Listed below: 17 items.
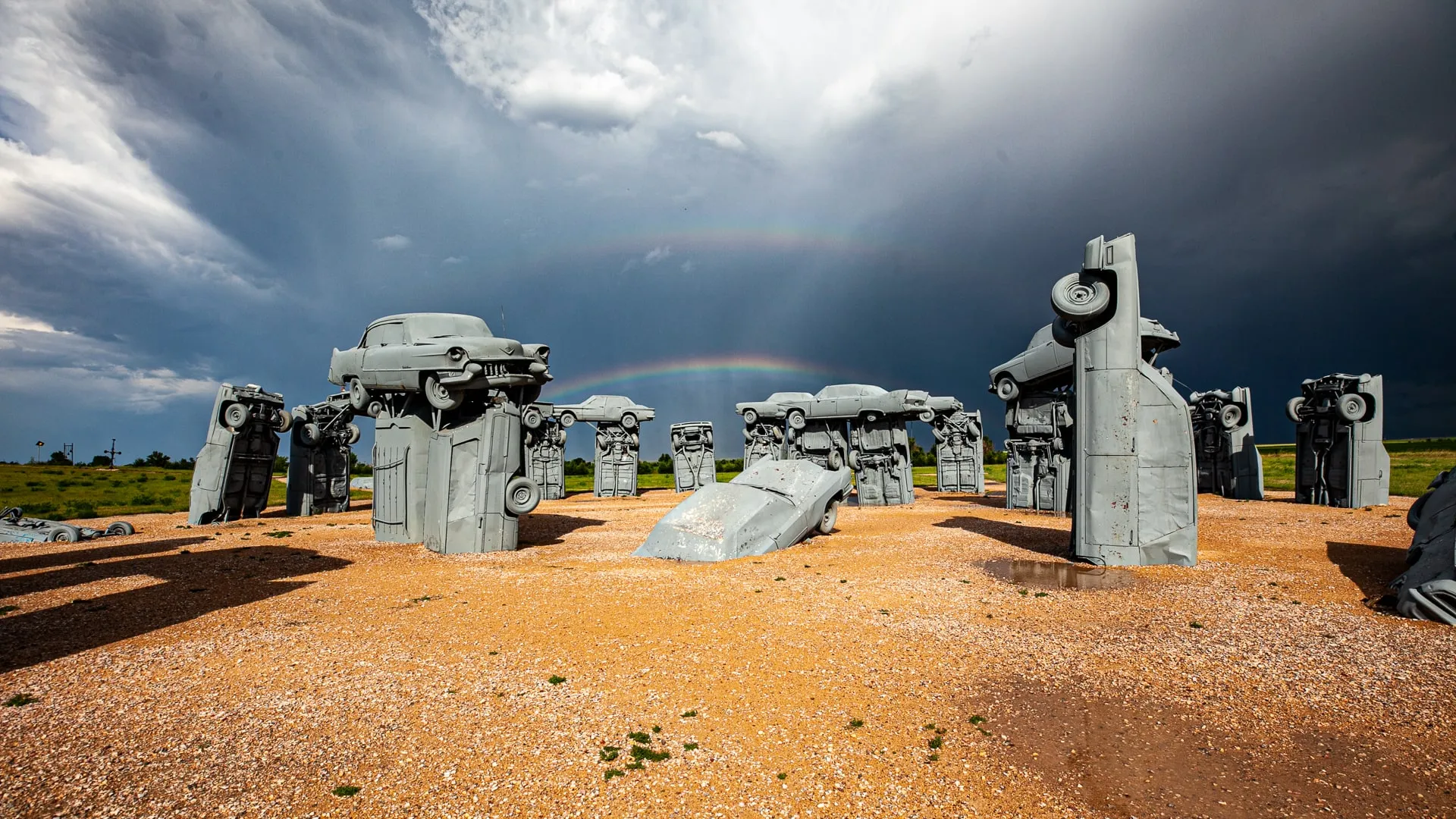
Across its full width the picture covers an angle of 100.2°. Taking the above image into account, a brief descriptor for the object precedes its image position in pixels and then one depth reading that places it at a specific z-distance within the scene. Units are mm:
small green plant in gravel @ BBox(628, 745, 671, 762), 4641
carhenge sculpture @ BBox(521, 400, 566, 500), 33344
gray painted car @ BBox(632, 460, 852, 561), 13242
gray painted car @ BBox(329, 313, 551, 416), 14008
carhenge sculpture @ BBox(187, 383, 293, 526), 20125
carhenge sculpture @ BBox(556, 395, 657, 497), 35375
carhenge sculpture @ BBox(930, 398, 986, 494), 34312
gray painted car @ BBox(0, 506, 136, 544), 14664
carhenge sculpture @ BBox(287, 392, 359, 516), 23797
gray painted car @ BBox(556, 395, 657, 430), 35156
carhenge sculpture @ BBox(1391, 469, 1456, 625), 7434
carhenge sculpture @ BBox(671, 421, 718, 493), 37156
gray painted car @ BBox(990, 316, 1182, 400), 19828
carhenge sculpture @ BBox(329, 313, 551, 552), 14109
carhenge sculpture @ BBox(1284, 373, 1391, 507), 20688
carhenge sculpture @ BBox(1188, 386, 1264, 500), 25375
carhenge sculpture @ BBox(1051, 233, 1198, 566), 11047
